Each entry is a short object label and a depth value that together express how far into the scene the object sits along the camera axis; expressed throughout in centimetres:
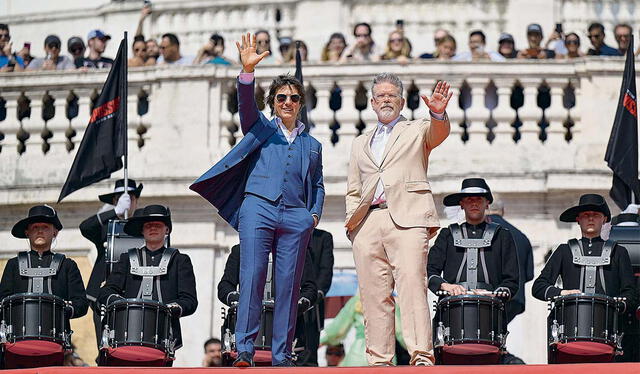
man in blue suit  1466
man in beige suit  1494
